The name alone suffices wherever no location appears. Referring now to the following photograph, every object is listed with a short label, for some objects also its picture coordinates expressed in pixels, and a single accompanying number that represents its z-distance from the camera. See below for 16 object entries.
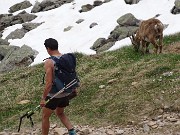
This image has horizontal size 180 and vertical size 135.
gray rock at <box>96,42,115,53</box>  27.42
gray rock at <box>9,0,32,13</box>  45.86
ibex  18.23
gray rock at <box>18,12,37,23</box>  41.02
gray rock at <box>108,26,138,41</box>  28.78
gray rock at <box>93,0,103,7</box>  38.41
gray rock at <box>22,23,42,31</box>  38.27
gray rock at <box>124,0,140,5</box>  35.17
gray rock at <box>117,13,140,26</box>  30.59
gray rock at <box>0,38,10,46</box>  35.62
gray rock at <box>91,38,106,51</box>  29.20
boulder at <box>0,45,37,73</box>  26.09
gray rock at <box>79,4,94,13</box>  38.03
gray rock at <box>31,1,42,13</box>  43.19
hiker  8.99
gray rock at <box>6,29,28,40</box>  37.30
